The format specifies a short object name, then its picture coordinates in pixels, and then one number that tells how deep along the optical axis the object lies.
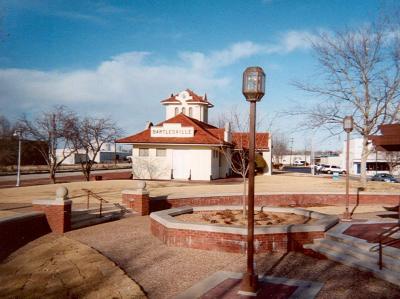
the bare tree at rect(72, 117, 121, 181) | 34.03
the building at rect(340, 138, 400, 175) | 70.00
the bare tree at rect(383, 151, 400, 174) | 59.71
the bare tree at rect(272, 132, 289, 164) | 99.79
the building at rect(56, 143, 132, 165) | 82.81
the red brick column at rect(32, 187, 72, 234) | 11.77
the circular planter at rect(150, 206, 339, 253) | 9.14
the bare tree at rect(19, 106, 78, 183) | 32.31
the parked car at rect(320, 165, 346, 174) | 66.14
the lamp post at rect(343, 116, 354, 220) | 14.21
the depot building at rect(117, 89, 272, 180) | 31.70
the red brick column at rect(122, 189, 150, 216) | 15.61
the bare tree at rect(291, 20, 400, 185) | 23.62
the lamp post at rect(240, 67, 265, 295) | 6.44
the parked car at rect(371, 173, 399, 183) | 46.37
